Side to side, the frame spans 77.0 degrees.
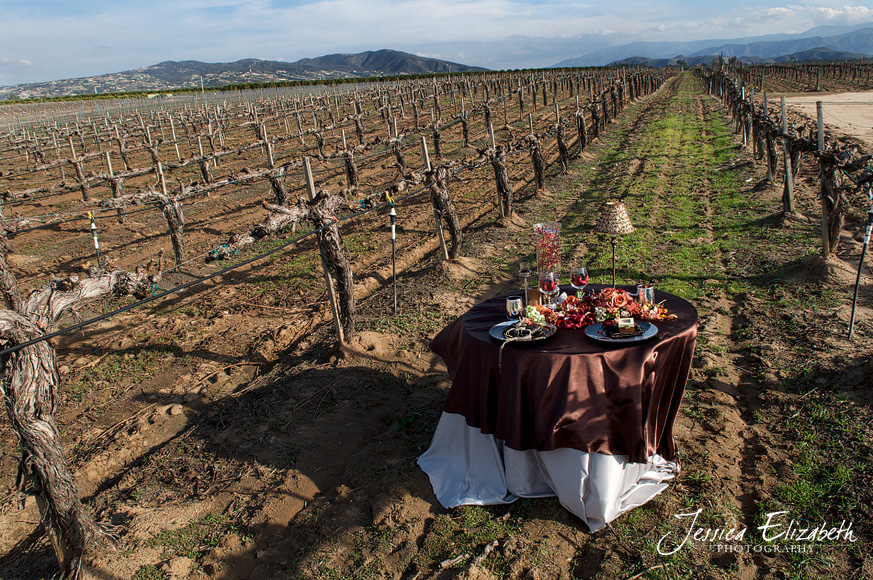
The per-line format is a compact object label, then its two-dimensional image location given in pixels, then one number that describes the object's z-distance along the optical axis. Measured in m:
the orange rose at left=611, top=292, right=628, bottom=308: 4.21
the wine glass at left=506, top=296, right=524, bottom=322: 4.43
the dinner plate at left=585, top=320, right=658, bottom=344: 3.90
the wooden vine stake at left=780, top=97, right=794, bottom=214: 9.95
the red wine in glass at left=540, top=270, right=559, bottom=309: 4.60
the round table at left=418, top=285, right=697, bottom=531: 3.79
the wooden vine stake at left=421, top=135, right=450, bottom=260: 9.56
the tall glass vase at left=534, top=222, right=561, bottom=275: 4.76
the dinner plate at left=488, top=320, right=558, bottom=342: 4.07
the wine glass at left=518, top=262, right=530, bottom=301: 4.58
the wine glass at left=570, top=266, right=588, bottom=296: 4.83
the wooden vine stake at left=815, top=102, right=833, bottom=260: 7.69
